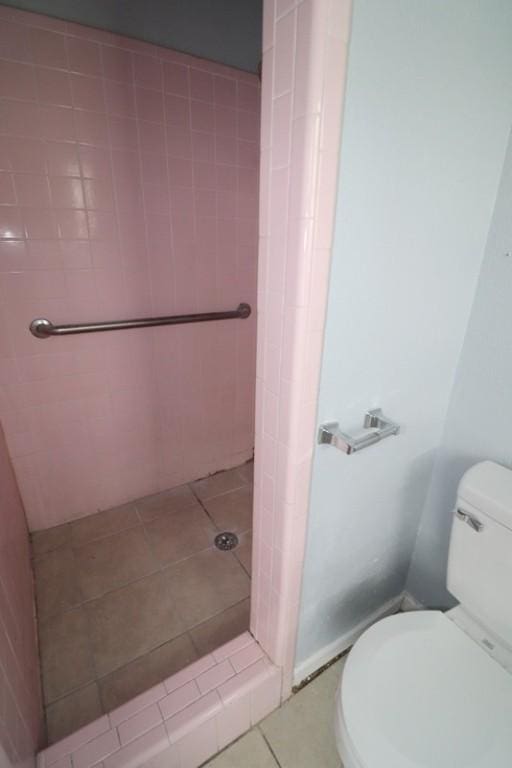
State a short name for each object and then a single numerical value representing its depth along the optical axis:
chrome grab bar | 1.33
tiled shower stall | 0.60
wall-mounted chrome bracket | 0.74
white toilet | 0.70
